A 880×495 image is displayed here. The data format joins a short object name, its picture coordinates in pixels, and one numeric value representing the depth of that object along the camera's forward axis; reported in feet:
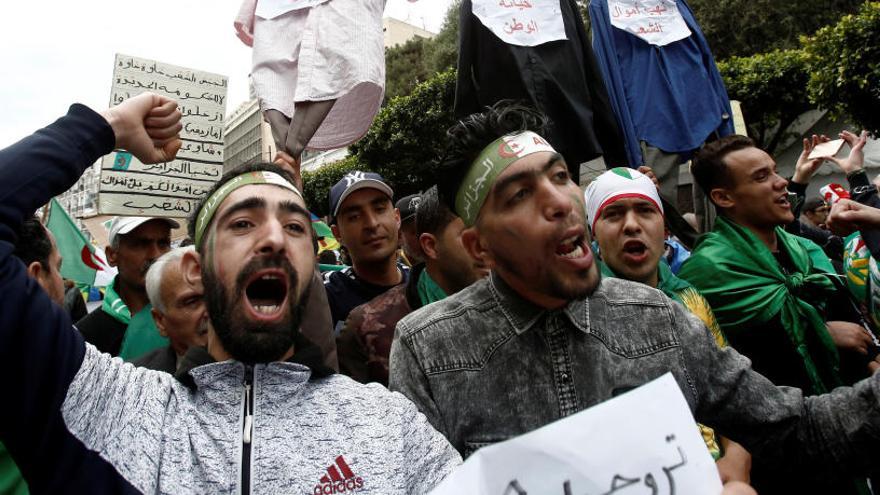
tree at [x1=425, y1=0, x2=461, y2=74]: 95.09
